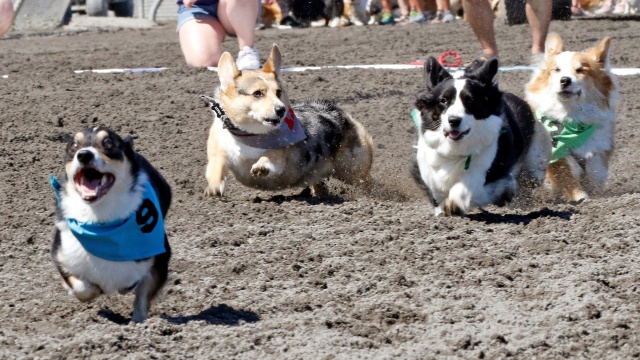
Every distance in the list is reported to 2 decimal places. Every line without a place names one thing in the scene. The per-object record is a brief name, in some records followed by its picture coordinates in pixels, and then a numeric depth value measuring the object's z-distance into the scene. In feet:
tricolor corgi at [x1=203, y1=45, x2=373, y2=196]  41.42
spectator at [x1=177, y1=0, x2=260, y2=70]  62.82
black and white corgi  36.62
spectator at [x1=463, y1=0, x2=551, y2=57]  61.12
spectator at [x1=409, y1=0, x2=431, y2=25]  110.79
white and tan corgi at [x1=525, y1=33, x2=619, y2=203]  43.00
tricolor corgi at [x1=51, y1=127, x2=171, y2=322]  26.90
